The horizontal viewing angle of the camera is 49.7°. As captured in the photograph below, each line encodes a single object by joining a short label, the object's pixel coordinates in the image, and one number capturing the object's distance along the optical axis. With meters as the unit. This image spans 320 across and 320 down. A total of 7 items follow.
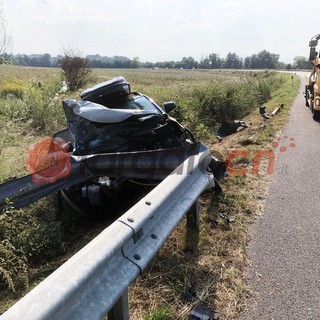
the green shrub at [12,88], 19.51
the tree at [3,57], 9.70
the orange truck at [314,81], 10.76
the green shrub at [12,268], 3.16
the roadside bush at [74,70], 22.00
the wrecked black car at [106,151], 3.83
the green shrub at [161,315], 2.39
